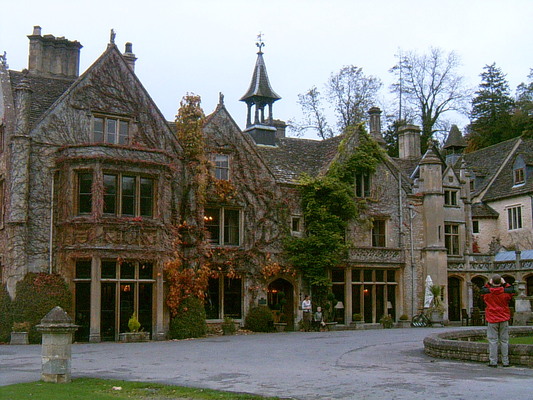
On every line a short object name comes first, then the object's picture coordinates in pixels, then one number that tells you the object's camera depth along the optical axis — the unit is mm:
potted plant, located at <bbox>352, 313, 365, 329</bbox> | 34456
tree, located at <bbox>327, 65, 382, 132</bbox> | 53688
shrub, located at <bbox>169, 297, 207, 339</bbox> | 27969
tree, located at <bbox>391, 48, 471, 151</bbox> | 63156
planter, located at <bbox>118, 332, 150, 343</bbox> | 26202
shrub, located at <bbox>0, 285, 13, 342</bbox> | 26062
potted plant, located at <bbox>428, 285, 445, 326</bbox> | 35938
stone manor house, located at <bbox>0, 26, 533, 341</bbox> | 26828
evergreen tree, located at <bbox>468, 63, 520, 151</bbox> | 65500
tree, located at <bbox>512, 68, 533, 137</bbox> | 57219
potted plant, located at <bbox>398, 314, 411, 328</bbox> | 35906
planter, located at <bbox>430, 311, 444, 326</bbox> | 35844
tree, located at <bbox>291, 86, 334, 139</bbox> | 55875
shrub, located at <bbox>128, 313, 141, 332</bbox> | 26344
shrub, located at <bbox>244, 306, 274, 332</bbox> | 31188
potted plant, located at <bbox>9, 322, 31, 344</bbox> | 25312
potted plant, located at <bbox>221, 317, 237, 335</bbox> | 29797
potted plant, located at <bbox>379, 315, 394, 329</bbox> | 34781
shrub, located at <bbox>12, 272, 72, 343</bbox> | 25875
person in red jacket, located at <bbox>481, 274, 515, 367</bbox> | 15609
